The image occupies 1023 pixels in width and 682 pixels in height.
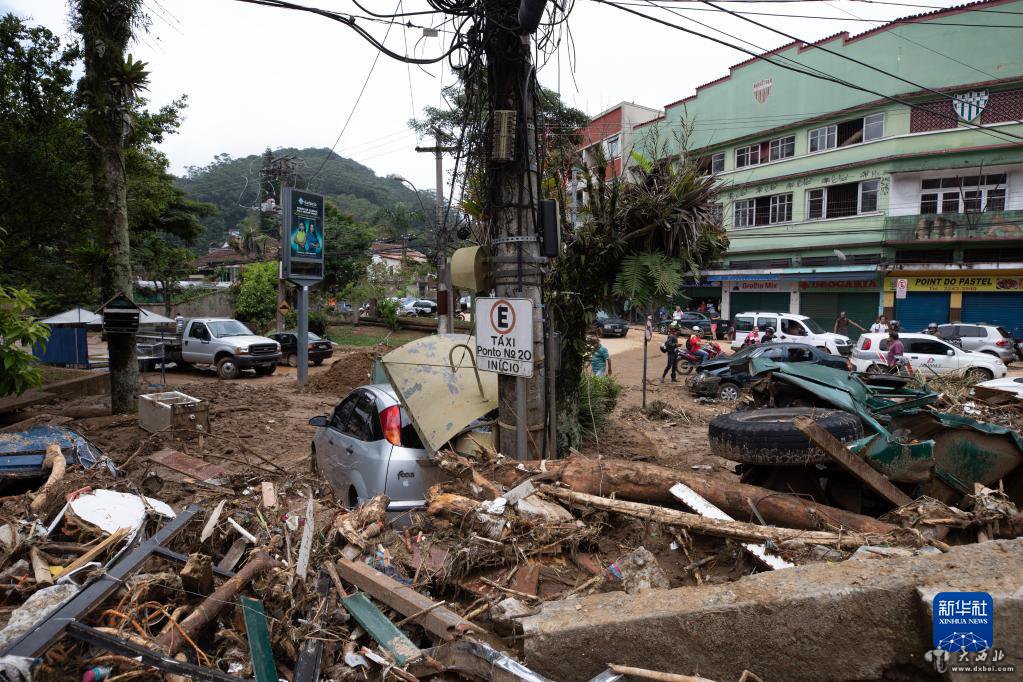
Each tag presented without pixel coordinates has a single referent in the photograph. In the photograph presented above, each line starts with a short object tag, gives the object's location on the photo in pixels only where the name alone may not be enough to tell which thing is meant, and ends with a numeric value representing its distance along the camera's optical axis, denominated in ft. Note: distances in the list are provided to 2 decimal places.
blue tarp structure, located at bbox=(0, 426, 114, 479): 21.03
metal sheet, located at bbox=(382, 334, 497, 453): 18.38
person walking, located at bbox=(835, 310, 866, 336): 89.39
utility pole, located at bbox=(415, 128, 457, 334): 51.72
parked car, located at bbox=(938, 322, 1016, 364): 71.36
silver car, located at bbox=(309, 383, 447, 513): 17.89
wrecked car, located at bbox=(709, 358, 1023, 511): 16.40
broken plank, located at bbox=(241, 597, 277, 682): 9.70
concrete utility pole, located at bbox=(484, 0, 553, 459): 19.97
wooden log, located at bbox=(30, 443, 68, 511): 17.21
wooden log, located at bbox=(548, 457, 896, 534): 13.29
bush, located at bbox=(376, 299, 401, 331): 118.73
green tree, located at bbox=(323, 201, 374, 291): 124.36
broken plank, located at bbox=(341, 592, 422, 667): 9.86
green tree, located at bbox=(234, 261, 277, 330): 103.50
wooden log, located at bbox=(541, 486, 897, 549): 11.63
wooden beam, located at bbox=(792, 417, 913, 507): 14.92
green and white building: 90.58
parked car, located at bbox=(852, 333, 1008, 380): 55.77
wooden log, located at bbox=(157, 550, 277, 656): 10.38
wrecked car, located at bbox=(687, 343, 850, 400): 50.26
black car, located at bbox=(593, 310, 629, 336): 111.55
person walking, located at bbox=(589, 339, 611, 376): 47.88
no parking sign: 18.85
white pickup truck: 66.03
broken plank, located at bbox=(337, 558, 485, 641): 10.15
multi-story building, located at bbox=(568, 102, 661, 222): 137.39
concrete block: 9.00
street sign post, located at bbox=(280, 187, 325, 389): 56.59
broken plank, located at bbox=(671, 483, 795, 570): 11.21
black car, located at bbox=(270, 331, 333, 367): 75.31
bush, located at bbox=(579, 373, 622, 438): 30.64
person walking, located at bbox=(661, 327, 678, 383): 59.67
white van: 74.59
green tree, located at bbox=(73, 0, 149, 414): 38.40
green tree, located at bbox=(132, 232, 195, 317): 103.55
